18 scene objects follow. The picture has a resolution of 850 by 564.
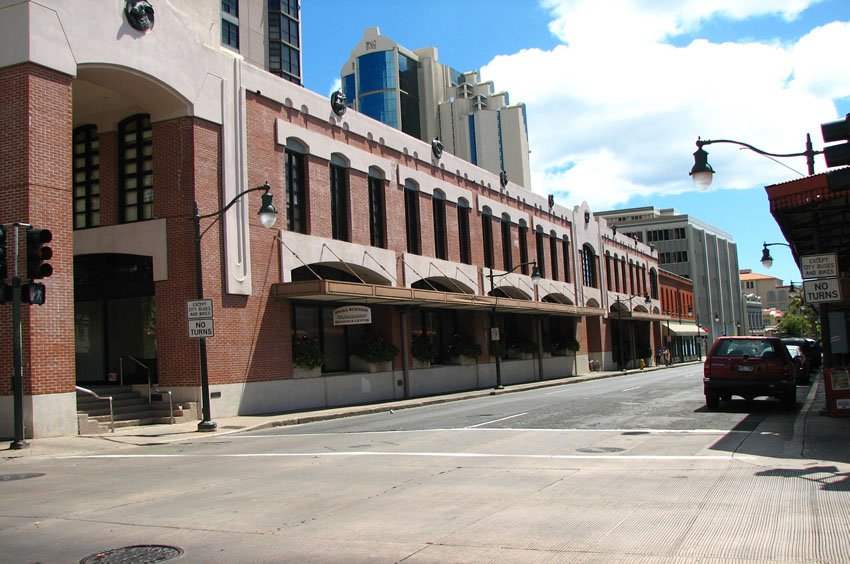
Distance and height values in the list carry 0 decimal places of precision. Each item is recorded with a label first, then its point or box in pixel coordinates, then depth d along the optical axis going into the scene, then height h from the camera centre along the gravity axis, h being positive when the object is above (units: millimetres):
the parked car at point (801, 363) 25216 -1473
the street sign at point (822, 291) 13195 +522
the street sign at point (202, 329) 17953 +493
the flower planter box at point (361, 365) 27875 -830
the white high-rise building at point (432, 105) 145750 +45842
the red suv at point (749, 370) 15898 -971
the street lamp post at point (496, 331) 33406 +227
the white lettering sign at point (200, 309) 17969 +985
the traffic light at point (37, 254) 14234 +1949
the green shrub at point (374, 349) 27656 -276
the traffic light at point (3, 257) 13685 +1863
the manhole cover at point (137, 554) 6133 -1656
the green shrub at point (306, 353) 24256 -263
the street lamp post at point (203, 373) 18347 -560
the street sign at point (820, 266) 13305 +965
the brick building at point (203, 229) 16922 +3641
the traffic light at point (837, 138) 8906 +2130
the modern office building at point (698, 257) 104062 +9769
